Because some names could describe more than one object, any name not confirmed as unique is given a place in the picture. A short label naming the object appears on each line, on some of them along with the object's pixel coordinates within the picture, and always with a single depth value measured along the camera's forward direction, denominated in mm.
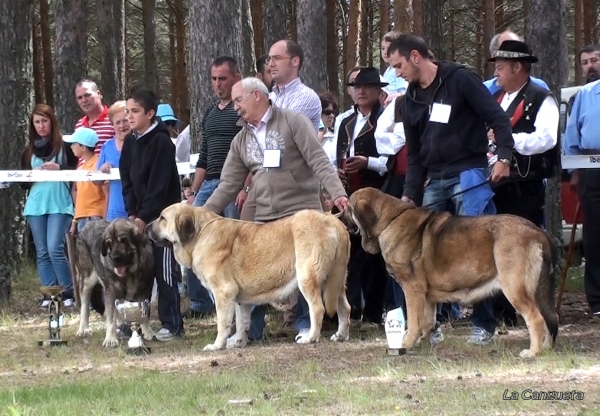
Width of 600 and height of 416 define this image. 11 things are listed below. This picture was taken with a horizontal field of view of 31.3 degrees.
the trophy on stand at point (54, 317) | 9273
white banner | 10328
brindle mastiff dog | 8852
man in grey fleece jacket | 8695
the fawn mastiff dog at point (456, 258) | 7293
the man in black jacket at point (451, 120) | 7906
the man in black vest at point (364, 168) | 9445
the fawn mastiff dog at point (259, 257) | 8383
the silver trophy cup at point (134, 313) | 8930
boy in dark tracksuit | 9086
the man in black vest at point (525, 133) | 8312
